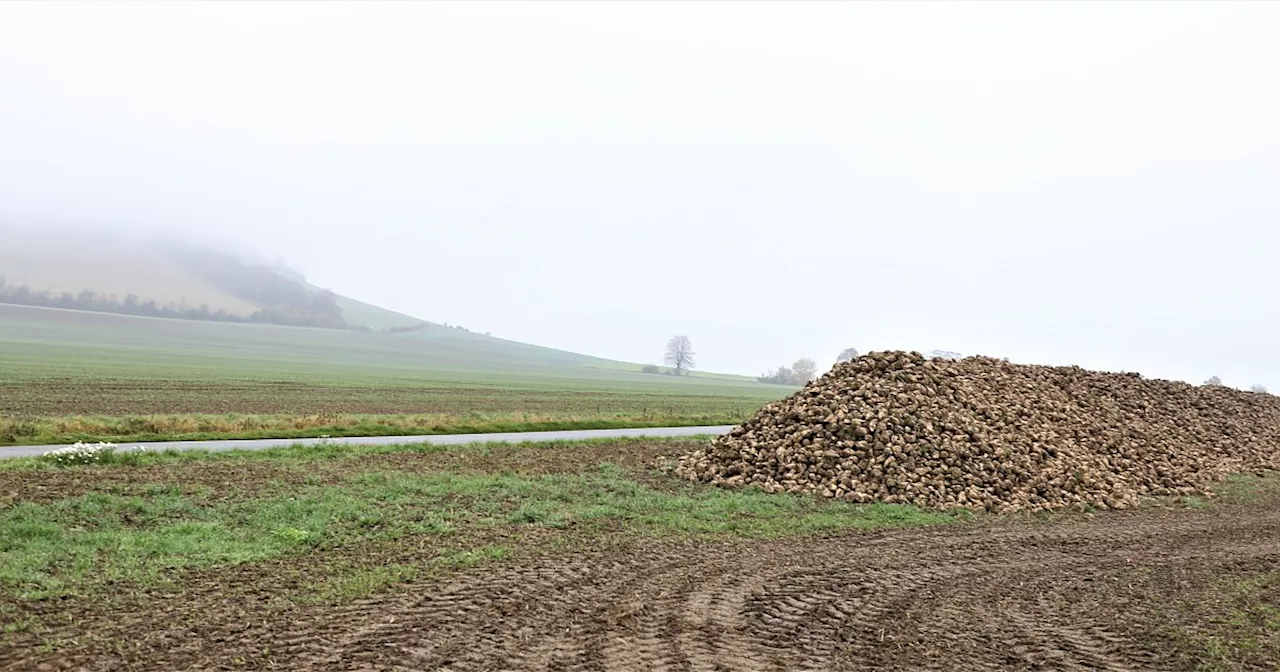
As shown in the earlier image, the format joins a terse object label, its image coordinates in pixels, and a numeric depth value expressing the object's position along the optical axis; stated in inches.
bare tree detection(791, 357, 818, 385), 7378.0
